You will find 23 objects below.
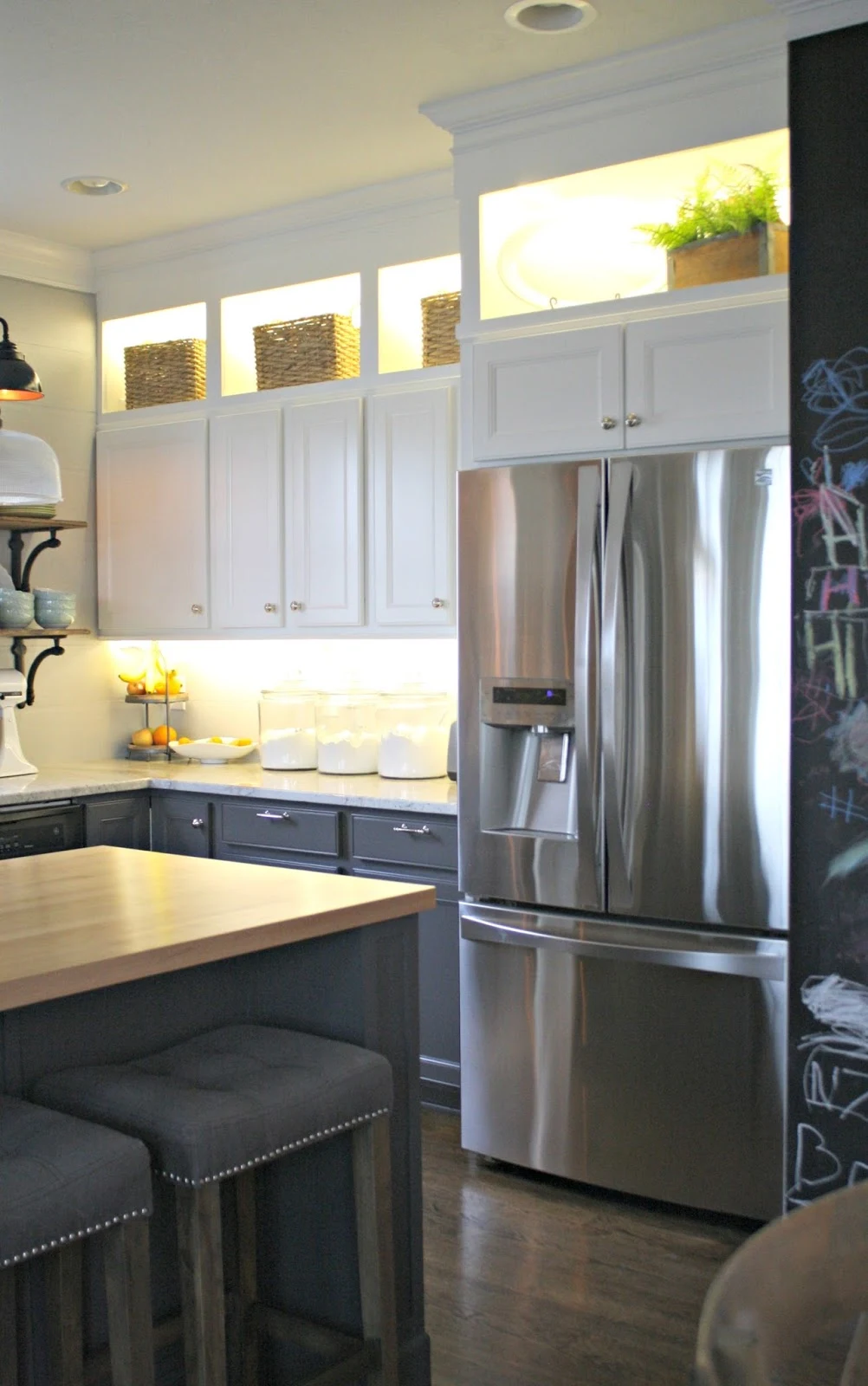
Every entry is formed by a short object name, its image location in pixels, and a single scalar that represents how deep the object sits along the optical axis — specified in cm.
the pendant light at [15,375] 298
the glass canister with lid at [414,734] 434
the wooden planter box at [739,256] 330
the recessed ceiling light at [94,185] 426
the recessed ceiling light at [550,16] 314
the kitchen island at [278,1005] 217
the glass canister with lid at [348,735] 452
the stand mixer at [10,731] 457
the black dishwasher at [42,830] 417
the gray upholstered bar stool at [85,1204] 172
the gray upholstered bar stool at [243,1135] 190
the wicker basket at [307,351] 457
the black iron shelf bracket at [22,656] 489
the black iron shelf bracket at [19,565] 491
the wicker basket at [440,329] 425
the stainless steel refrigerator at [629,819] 311
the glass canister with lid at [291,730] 470
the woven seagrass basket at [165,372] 496
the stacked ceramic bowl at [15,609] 460
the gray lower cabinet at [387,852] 388
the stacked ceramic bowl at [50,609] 476
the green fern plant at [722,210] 332
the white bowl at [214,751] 498
